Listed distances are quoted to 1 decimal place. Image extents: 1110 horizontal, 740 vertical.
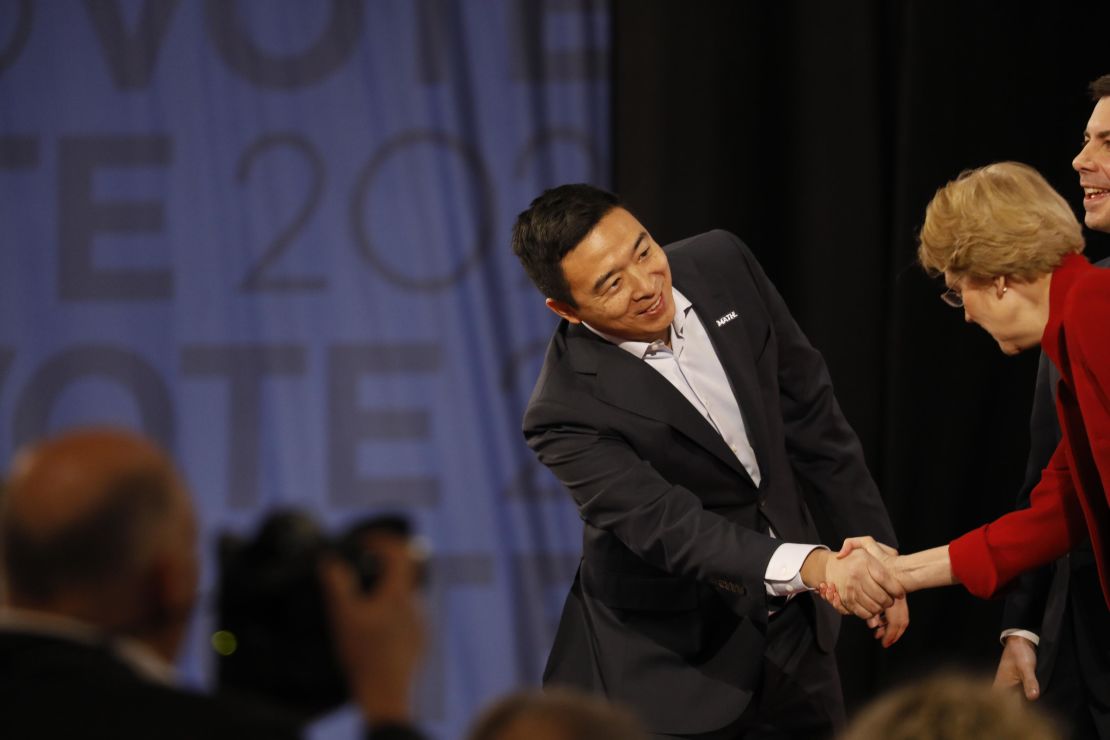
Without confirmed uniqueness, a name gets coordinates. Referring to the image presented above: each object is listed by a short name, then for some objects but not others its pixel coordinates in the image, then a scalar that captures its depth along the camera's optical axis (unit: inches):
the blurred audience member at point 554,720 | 282.5
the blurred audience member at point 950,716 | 287.2
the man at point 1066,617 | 363.3
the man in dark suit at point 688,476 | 367.6
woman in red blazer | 353.1
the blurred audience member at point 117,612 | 287.5
